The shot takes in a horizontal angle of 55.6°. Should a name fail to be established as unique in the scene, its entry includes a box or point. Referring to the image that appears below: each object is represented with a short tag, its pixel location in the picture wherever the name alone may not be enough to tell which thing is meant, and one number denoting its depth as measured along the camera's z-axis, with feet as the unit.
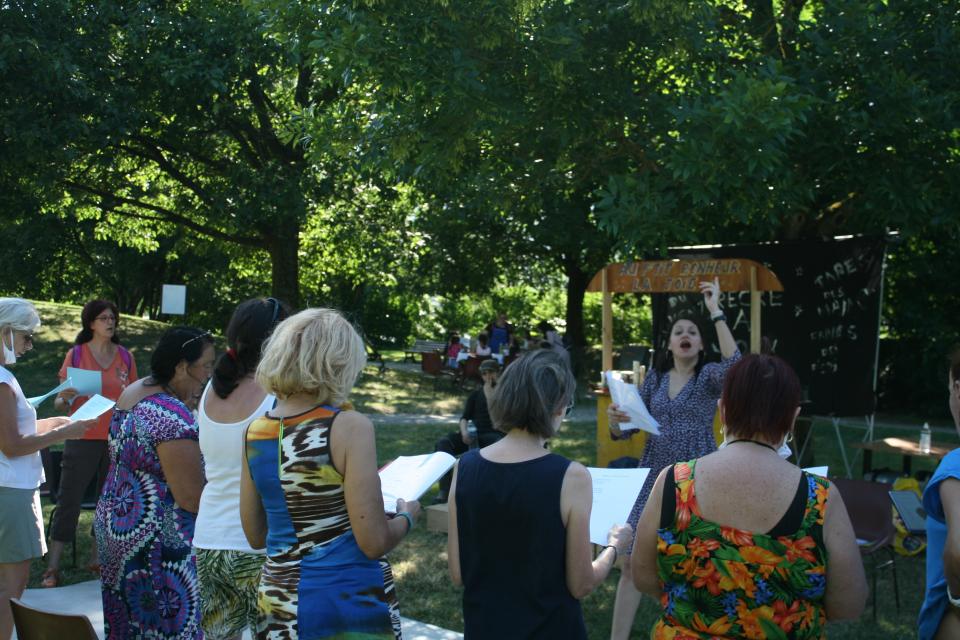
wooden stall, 22.38
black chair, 19.57
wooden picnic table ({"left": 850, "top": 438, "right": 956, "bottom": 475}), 25.39
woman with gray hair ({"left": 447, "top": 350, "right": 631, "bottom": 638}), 8.39
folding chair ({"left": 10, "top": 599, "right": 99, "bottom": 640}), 8.52
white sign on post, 51.70
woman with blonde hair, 8.21
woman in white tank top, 10.09
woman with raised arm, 15.53
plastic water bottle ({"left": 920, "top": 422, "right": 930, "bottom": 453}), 25.74
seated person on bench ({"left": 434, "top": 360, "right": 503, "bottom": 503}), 27.17
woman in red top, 19.79
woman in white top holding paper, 12.09
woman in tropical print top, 7.67
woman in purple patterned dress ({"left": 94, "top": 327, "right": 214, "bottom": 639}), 10.75
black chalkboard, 28.09
